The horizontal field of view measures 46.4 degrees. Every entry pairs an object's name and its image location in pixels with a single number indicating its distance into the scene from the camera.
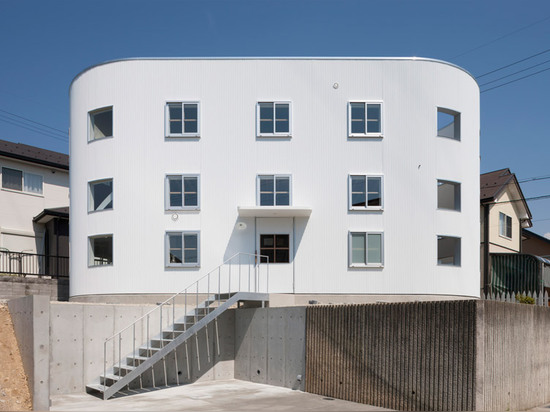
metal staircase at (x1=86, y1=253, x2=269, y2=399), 16.53
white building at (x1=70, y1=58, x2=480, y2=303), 22.48
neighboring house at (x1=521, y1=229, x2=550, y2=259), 44.28
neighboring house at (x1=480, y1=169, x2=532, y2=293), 30.72
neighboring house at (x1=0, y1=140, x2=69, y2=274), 28.97
